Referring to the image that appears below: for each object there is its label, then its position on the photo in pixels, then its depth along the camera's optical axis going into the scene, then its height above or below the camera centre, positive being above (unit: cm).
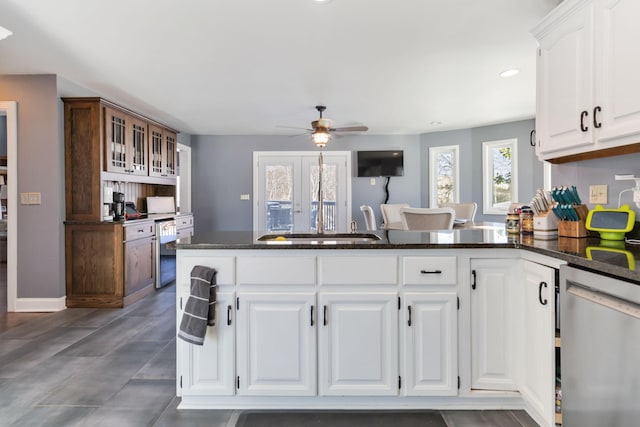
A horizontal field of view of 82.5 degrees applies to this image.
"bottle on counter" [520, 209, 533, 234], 225 -8
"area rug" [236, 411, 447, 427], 180 -107
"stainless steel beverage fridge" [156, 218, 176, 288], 463 -40
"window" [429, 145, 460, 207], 682 +62
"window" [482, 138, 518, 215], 609 +57
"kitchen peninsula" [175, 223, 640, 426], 187 -57
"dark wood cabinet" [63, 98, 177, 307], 375 -15
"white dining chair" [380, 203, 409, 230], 540 -10
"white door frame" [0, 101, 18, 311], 361 +12
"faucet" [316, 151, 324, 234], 231 -2
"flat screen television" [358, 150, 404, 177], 699 +89
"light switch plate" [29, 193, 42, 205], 363 +11
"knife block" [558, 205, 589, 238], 200 -10
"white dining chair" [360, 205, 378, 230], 539 -13
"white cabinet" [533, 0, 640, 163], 155 +62
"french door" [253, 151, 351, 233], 708 +36
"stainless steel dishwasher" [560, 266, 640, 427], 116 -51
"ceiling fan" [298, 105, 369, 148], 464 +100
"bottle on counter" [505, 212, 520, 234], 229 -10
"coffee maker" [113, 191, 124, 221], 412 +5
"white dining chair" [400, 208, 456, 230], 356 -10
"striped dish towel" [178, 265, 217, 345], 178 -49
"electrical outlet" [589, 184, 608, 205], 206 +8
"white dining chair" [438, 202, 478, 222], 545 -4
